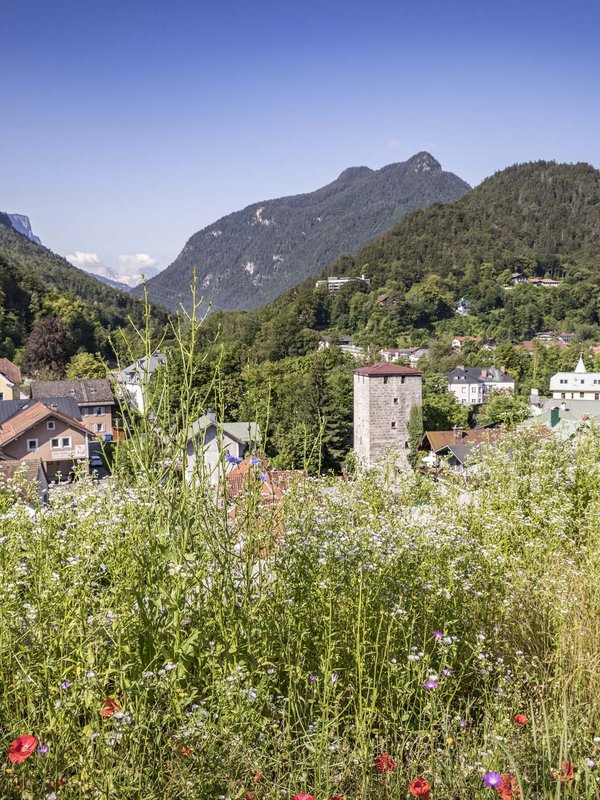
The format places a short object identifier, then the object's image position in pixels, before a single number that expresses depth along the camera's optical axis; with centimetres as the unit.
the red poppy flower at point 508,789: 158
